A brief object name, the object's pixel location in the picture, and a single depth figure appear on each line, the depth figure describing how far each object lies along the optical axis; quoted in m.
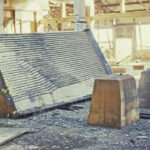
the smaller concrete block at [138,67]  13.90
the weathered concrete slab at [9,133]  5.02
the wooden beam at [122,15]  13.72
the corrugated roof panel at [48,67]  6.73
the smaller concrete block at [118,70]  13.22
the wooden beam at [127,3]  20.68
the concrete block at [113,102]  5.71
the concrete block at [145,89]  7.28
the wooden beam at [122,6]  14.87
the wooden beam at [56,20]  15.33
